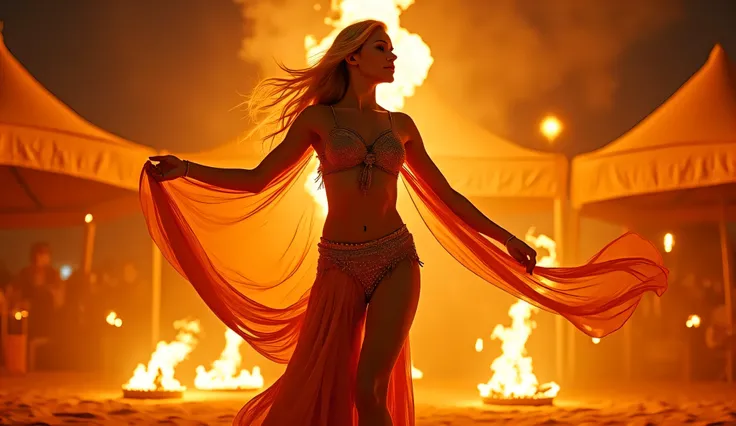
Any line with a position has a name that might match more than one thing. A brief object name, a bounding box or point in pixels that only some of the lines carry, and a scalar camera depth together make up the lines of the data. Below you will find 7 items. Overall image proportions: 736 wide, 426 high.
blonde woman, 3.51
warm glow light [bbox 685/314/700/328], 9.95
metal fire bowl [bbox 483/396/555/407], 7.06
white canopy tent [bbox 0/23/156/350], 7.49
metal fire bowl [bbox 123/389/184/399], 7.25
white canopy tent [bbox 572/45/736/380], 7.78
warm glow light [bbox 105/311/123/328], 9.87
